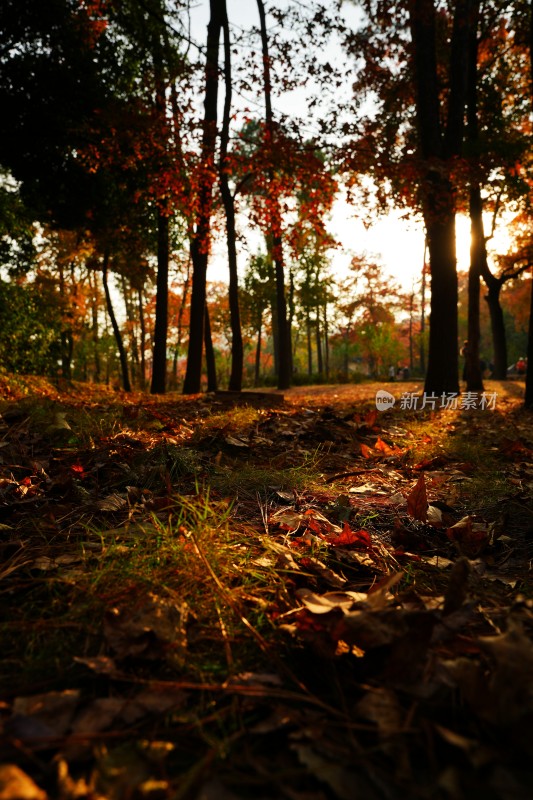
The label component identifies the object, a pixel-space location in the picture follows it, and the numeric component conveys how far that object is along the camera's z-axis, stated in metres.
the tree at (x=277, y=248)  7.60
